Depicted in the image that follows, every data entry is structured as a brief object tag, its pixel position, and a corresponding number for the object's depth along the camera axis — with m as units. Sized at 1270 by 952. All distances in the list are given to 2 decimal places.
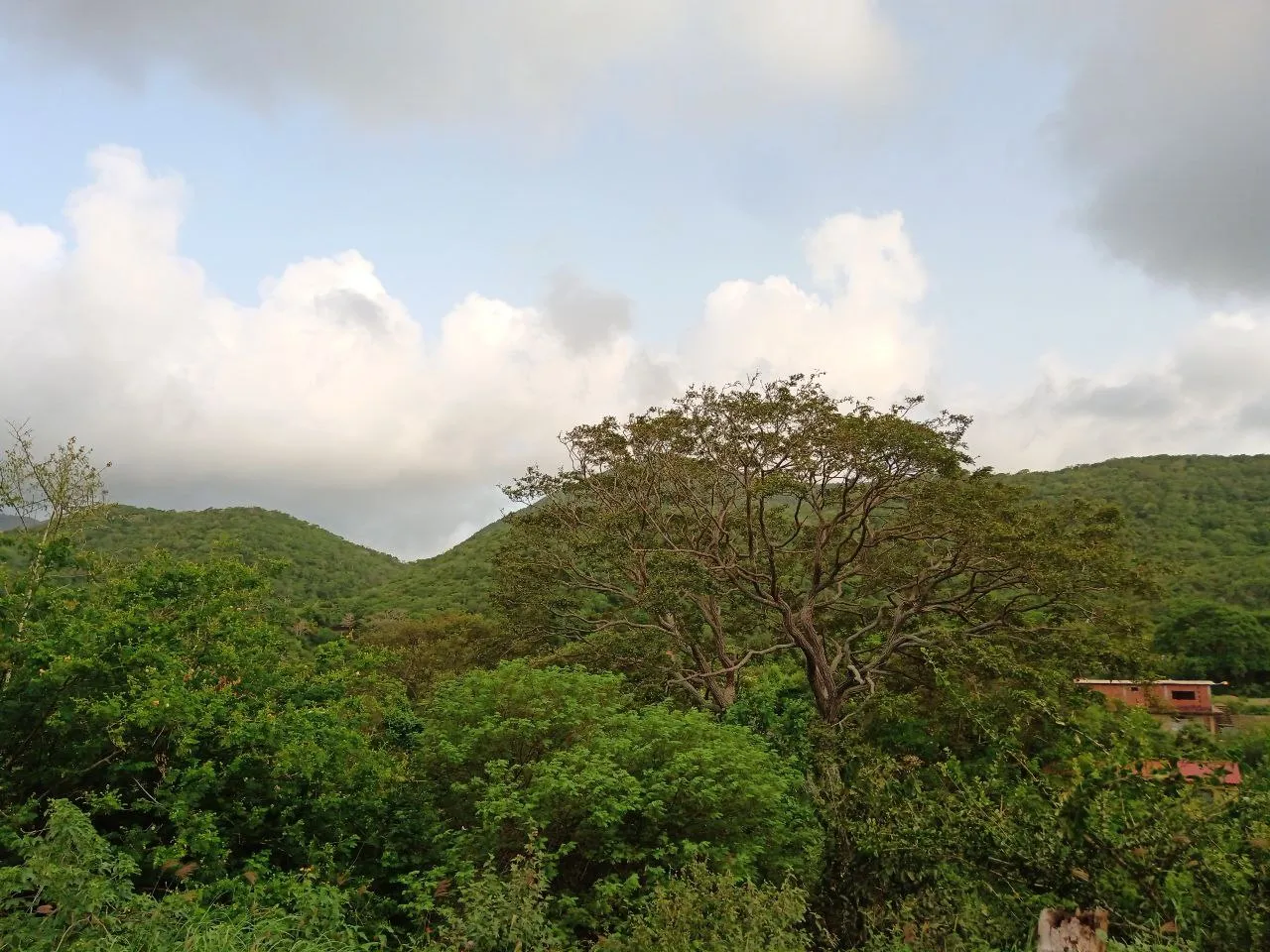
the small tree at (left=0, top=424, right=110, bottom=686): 9.79
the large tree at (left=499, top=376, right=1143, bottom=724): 15.27
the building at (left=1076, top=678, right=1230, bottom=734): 16.70
